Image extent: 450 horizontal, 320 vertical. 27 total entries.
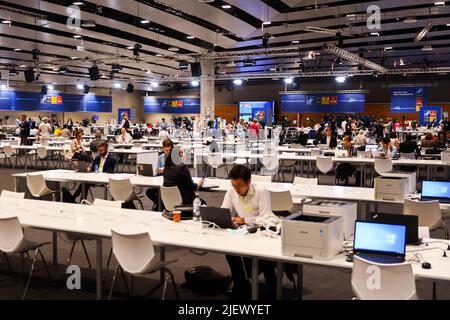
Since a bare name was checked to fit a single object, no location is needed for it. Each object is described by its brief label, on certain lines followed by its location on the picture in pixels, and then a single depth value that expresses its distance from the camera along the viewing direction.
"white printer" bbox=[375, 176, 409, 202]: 5.50
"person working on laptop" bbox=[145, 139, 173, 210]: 6.58
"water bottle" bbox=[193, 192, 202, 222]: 4.38
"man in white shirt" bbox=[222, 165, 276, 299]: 3.95
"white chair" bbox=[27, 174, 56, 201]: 7.25
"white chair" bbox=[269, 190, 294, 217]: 5.68
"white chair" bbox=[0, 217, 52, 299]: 4.10
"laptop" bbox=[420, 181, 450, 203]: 5.41
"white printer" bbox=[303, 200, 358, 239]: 3.56
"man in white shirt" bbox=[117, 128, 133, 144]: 14.98
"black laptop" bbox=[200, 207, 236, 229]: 4.02
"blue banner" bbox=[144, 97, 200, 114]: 32.53
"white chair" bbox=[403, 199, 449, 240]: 5.05
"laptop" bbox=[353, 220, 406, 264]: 3.17
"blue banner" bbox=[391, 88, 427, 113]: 24.59
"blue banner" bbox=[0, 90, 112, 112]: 26.73
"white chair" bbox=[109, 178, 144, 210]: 6.66
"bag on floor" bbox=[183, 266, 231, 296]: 4.20
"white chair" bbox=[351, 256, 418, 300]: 2.76
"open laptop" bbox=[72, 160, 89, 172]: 8.13
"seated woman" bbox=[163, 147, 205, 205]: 6.01
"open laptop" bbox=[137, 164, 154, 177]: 7.57
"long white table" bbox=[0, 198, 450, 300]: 3.20
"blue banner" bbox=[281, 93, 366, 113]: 25.94
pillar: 20.20
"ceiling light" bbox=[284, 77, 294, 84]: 26.86
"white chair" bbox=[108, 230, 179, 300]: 3.54
